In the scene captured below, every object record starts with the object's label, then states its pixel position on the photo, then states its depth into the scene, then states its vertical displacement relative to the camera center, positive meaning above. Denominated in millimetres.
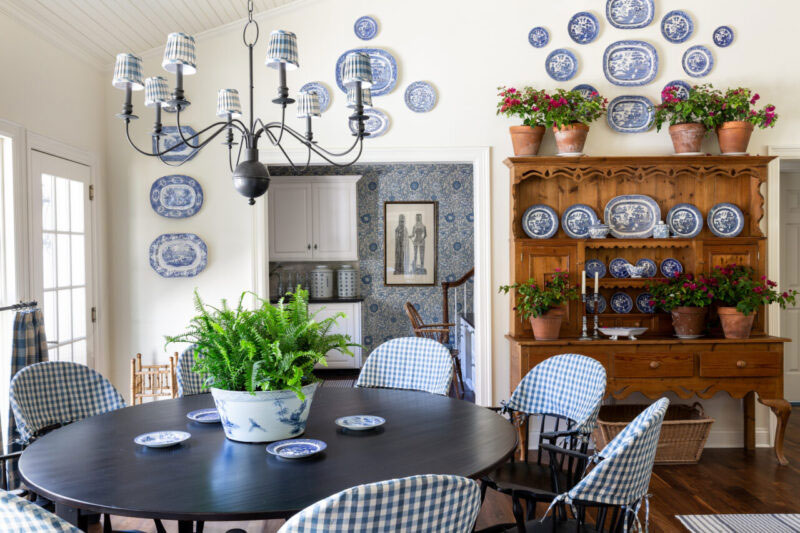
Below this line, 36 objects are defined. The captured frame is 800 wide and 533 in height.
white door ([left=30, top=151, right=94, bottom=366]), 3496 +49
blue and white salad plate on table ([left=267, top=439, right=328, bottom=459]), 1849 -550
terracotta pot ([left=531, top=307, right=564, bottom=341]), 3973 -417
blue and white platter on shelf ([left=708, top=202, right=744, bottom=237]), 4246 +214
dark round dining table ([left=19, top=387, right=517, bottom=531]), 1553 -564
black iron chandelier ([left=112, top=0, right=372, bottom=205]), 2137 +618
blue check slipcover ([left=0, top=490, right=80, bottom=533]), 1183 -461
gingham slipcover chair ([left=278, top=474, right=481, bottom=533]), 1157 -455
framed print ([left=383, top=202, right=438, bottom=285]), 7246 +154
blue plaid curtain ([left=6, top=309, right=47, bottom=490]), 3084 -399
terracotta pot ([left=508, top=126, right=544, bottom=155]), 4090 +731
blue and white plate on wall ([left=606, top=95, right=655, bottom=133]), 4273 +906
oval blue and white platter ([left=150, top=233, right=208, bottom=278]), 4277 +40
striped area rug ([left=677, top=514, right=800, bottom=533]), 2973 -1244
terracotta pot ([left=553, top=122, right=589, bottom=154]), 4066 +732
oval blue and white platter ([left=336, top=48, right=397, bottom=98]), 4238 +1209
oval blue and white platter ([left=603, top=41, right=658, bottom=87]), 4258 +1241
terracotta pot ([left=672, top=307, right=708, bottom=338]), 4012 -409
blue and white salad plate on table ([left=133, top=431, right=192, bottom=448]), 1957 -546
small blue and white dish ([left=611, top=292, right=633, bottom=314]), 4352 -320
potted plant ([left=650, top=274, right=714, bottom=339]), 4008 -299
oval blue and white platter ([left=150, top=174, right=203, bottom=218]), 4262 +411
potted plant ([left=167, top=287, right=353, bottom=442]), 1961 -322
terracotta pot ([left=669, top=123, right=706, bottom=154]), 4070 +730
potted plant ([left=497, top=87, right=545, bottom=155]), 4059 +880
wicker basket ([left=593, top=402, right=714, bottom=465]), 3889 -1091
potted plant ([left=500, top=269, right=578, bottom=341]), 3973 -299
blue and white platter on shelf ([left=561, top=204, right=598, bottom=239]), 4273 +226
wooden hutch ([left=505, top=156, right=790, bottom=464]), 3959 -21
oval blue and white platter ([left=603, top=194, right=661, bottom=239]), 4285 +260
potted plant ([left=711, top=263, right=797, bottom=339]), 3965 -269
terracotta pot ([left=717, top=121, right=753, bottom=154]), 4051 +726
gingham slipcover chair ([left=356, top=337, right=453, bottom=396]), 3129 -523
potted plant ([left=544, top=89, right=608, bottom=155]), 4027 +853
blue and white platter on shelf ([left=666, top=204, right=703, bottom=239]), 4262 +217
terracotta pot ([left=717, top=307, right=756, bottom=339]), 3979 -424
